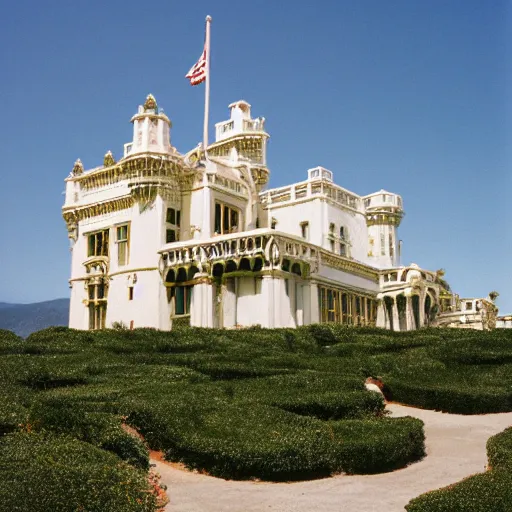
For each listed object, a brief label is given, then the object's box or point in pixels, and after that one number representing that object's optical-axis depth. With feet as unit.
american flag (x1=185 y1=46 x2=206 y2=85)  151.84
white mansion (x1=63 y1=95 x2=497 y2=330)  134.21
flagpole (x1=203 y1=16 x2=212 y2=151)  153.58
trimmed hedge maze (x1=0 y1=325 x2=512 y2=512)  42.75
